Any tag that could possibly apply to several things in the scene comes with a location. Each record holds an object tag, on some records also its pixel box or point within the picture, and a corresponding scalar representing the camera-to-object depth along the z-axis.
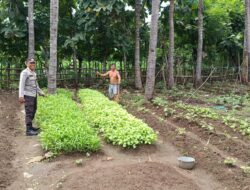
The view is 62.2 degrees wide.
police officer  5.02
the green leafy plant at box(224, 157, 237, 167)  3.82
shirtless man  8.17
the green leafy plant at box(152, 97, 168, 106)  7.49
